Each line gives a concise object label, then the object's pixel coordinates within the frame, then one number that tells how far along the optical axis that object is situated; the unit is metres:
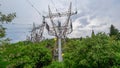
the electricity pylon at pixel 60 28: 13.92
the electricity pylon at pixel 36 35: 20.76
